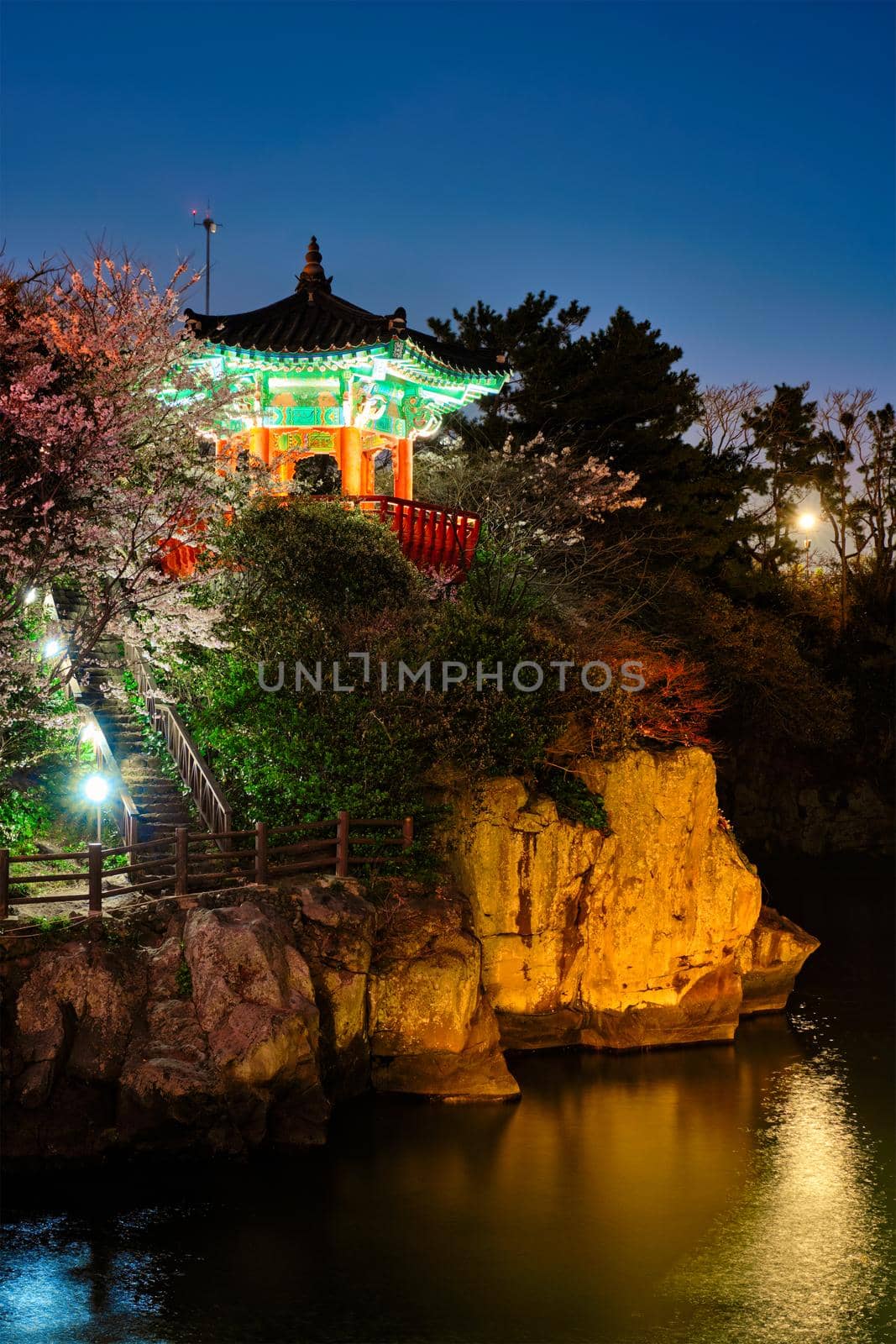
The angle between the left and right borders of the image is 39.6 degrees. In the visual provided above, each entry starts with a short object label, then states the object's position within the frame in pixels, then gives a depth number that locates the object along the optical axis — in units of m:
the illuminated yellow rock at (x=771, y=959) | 20.73
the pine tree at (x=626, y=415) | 29.52
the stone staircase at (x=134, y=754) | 17.77
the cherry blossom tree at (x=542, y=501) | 25.27
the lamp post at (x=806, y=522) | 34.75
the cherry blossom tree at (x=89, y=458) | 16.88
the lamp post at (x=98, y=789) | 17.31
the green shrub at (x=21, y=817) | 16.92
